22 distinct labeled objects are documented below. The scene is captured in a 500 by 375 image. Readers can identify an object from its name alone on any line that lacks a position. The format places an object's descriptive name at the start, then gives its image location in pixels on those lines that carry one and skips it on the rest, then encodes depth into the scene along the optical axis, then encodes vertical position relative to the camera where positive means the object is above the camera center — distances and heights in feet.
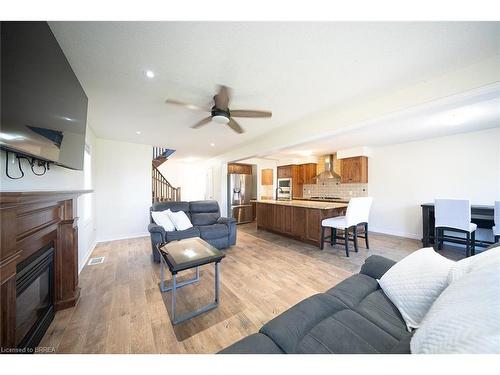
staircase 18.16 -0.03
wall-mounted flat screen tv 2.88 +1.91
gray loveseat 9.38 -2.54
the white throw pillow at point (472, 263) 2.56 -1.25
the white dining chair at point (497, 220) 8.85 -1.66
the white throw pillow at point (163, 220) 9.87 -1.98
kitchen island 11.75 -2.37
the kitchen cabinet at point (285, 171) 21.37 +1.89
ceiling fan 6.73 +3.02
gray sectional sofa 2.41 -2.28
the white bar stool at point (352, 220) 10.14 -2.06
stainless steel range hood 18.84 +1.91
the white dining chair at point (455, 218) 9.55 -1.79
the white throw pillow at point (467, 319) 1.63 -1.39
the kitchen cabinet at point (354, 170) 16.25 +1.61
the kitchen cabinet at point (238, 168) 20.38 +2.11
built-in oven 21.27 -0.34
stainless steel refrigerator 19.56 -1.16
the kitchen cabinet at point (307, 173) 20.83 +1.60
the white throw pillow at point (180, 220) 10.33 -2.04
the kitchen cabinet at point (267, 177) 22.48 +1.18
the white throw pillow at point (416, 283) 3.10 -1.87
